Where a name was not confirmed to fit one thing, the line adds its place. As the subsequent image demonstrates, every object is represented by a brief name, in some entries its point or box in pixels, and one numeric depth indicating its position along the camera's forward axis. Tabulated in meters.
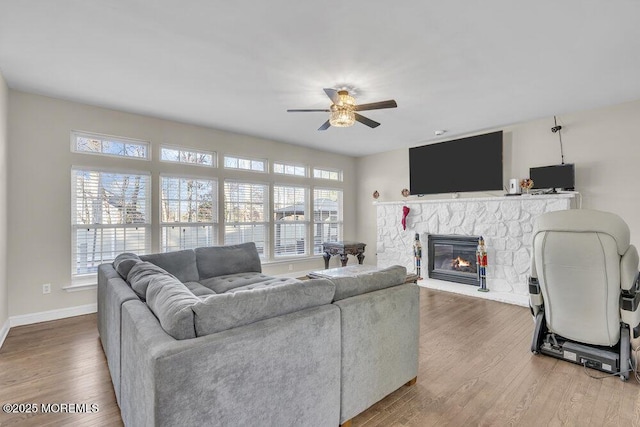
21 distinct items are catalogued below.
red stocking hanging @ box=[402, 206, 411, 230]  5.93
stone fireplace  4.51
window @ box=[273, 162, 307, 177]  5.90
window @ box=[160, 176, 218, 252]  4.59
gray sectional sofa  1.24
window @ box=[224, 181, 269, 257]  5.24
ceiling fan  3.08
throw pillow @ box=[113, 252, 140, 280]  2.54
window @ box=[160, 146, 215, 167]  4.60
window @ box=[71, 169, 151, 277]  3.93
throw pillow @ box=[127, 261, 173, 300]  2.01
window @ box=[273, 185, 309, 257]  5.92
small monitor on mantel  4.14
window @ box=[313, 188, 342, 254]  6.59
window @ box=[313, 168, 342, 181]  6.58
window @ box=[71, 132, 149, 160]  3.93
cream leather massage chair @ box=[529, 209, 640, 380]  2.39
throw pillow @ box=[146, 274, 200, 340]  1.33
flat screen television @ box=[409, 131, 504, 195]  4.92
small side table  6.04
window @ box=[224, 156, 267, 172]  5.23
